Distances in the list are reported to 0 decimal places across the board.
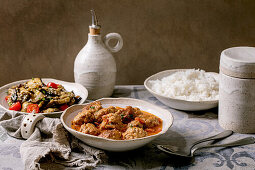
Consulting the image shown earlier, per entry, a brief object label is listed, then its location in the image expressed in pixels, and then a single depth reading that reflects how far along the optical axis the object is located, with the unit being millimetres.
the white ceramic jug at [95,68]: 1921
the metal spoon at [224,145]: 1320
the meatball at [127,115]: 1483
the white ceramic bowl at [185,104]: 1683
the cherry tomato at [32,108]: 1636
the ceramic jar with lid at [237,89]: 1439
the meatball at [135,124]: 1393
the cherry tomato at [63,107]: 1698
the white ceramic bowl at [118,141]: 1255
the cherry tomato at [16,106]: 1680
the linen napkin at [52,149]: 1267
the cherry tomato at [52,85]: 1896
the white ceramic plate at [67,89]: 1775
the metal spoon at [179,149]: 1329
